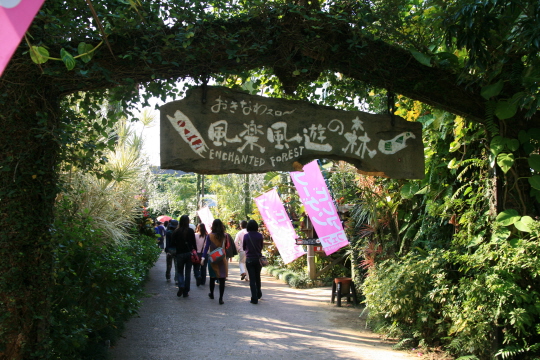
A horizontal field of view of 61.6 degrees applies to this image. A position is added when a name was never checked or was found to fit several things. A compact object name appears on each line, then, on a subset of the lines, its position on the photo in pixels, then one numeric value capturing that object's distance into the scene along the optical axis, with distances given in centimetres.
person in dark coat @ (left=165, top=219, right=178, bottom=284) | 1111
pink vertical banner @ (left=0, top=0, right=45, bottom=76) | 172
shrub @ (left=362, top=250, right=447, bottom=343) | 535
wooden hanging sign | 387
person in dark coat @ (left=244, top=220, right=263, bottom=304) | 873
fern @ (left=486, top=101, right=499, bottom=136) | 453
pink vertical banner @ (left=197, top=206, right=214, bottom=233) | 1720
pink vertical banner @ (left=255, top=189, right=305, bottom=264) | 1087
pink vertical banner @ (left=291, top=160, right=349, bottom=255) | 870
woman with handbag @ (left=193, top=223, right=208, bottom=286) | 1052
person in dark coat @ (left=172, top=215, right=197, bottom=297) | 925
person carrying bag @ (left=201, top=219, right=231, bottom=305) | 873
